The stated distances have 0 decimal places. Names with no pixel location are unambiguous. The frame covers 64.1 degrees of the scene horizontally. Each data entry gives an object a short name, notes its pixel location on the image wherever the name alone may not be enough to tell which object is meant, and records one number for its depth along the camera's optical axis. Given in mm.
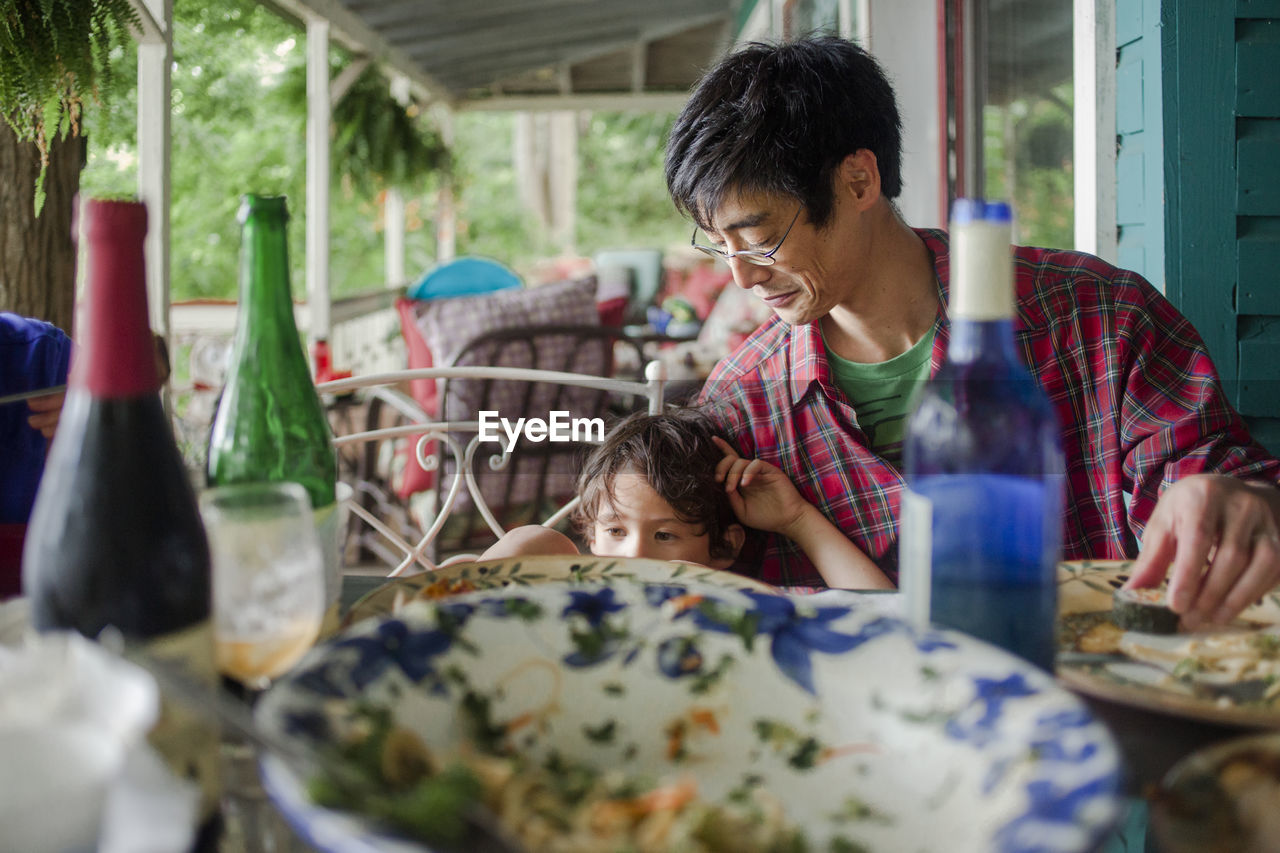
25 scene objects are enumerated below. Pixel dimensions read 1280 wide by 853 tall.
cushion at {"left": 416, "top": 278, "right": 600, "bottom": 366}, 2947
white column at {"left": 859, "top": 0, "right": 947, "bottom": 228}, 3354
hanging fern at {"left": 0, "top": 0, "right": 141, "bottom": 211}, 1542
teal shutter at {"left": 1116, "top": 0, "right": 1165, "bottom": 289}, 1764
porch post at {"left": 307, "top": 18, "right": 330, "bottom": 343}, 4496
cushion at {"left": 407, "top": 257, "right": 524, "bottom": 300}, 5000
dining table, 480
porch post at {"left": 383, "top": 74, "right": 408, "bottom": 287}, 6484
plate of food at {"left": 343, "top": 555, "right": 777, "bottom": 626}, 711
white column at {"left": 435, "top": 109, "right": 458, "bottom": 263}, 7750
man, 1234
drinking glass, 501
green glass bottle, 668
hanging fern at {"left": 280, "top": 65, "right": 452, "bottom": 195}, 5469
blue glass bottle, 563
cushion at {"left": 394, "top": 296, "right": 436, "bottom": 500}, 2973
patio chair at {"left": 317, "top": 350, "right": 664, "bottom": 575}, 2625
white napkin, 361
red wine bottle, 489
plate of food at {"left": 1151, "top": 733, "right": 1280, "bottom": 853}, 419
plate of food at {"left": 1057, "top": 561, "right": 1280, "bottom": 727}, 561
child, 1259
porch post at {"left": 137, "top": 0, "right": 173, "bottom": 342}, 2350
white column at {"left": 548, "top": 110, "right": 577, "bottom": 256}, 12609
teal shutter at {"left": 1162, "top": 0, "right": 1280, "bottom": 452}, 1725
